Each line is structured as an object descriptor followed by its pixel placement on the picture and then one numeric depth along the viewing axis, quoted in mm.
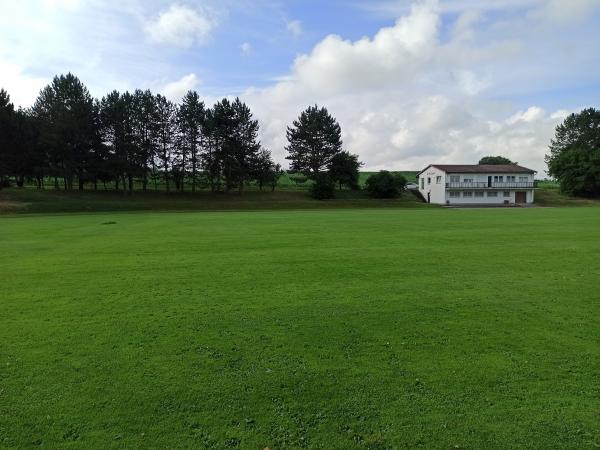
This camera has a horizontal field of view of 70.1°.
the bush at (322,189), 81000
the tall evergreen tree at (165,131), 74438
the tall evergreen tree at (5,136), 62312
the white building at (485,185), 85188
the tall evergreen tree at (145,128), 71562
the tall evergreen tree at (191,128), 76500
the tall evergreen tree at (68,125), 64812
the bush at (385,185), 84250
